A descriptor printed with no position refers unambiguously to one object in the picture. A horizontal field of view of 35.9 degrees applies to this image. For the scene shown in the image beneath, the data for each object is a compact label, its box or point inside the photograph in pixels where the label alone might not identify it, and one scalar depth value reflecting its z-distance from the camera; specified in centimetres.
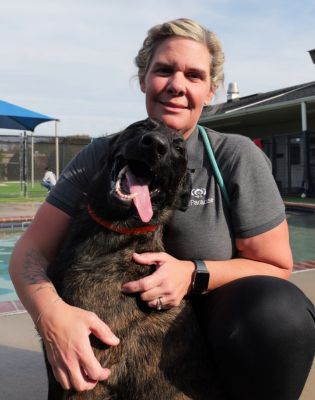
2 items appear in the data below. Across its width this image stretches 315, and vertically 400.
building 1501
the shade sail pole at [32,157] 2053
